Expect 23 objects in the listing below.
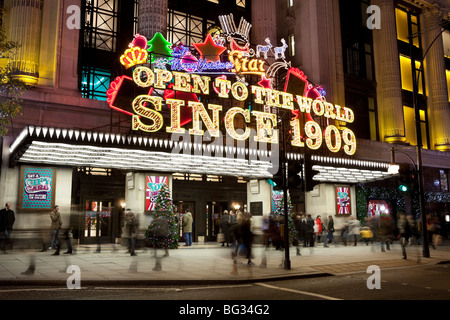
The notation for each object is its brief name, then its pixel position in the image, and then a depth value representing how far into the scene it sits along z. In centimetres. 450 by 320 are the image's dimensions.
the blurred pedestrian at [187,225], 2103
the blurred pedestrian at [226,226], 2145
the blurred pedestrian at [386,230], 1733
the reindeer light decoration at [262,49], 2598
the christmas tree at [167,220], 1839
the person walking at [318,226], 2377
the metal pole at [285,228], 1309
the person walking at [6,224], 1649
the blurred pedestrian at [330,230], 2350
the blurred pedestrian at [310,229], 2189
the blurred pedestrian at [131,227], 1502
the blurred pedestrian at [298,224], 2233
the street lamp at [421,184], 1705
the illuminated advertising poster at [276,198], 2438
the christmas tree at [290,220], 2170
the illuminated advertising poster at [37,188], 1862
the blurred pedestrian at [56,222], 1667
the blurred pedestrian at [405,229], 1619
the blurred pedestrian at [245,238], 1248
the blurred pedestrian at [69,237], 1445
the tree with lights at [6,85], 1483
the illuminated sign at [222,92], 2012
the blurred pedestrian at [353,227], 2341
